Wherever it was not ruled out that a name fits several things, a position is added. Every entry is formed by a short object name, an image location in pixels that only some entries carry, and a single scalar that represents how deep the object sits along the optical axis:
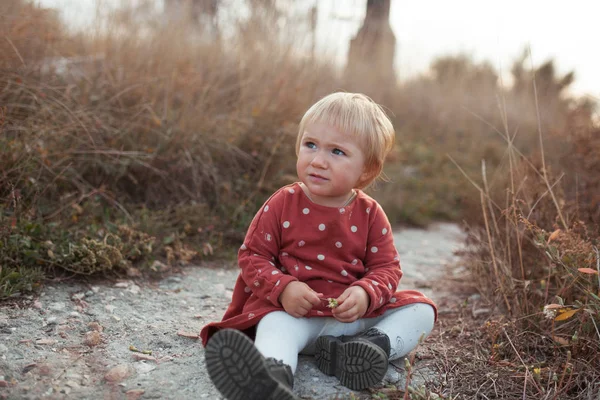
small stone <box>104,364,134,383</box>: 1.96
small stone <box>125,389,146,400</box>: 1.85
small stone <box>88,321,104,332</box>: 2.36
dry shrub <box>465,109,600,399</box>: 2.11
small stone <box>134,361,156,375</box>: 2.05
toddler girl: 2.02
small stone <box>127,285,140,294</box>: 2.87
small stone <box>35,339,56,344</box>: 2.17
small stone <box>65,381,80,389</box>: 1.86
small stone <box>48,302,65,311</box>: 2.48
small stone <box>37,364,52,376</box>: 1.91
